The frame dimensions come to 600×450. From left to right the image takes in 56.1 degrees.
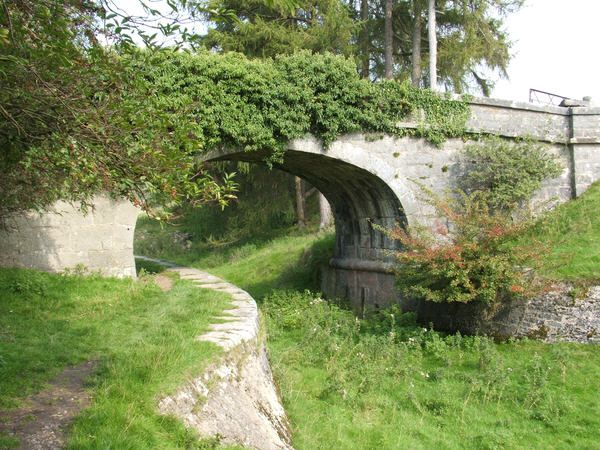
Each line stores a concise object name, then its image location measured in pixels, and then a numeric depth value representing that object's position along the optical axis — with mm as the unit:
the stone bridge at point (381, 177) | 9406
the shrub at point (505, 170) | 11164
